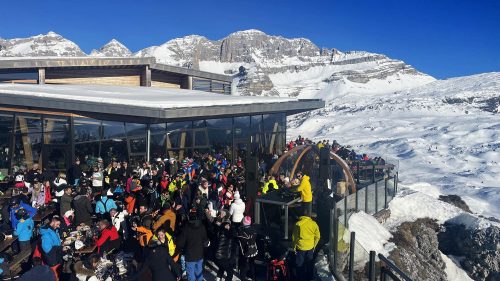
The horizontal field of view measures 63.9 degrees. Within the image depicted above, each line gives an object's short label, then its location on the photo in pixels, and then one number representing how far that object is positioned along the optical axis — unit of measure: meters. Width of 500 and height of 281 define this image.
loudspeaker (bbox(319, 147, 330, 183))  12.03
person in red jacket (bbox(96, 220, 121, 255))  8.19
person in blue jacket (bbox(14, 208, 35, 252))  8.55
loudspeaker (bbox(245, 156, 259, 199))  9.77
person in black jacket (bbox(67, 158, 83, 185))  13.97
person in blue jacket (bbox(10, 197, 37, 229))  9.16
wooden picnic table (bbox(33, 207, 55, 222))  10.32
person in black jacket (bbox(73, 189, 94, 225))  9.75
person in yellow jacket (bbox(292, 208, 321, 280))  7.82
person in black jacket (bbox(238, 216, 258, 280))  7.82
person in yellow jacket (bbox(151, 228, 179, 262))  6.61
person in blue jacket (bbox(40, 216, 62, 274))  7.50
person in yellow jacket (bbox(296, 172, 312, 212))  9.88
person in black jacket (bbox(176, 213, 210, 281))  7.20
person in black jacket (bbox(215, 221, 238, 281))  7.73
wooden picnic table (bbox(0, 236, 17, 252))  8.71
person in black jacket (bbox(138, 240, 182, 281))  6.38
